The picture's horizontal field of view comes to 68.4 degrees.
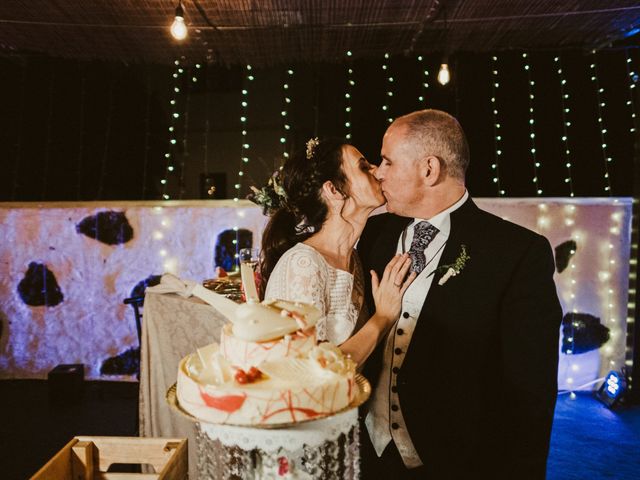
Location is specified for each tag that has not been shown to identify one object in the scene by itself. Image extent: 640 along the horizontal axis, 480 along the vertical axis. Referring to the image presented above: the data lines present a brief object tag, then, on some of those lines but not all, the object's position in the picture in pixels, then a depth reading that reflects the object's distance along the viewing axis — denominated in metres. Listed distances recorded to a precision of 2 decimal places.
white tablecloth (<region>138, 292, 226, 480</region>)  3.08
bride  1.96
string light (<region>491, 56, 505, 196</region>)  5.61
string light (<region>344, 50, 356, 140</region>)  5.74
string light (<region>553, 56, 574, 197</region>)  5.55
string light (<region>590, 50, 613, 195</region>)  5.47
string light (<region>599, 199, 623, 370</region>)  5.12
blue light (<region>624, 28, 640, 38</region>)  5.04
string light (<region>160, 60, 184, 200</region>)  5.80
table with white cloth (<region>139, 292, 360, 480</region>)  1.25
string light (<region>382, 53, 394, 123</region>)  5.69
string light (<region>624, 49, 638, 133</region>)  5.40
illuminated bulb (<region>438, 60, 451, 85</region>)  4.61
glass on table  1.44
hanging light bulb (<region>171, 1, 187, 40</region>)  3.72
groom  1.85
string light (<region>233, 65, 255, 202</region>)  5.79
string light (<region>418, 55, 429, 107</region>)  5.70
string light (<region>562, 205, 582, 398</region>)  5.15
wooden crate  1.69
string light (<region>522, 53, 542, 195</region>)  5.58
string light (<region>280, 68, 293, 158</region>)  5.78
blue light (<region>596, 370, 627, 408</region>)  4.64
